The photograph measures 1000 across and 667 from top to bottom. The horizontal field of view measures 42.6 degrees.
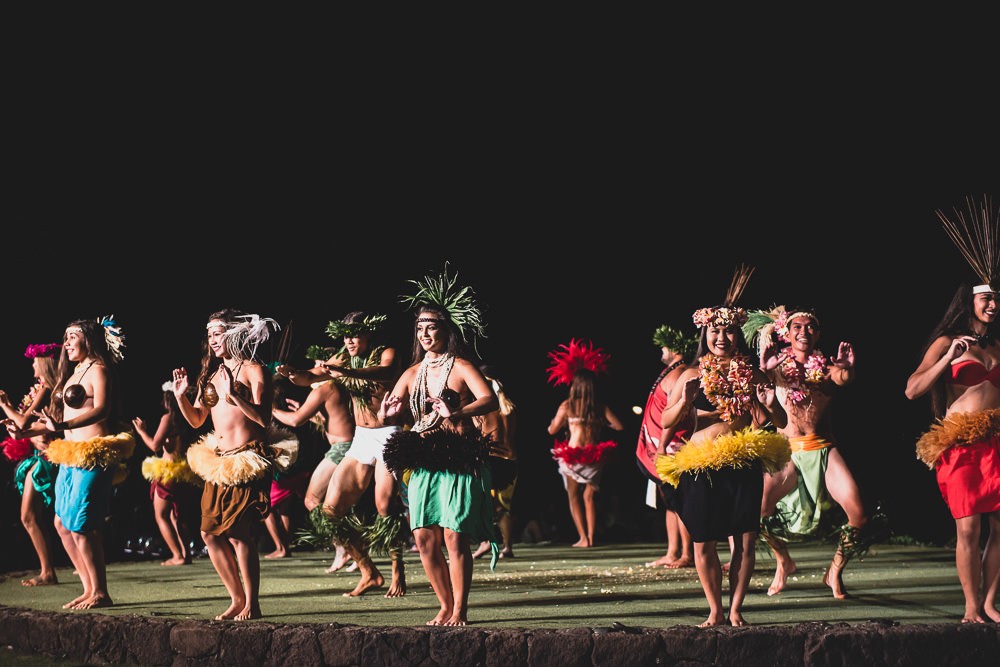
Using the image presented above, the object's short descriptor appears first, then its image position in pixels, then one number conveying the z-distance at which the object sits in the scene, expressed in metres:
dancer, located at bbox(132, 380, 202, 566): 8.89
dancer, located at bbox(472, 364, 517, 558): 8.16
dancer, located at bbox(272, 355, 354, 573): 7.20
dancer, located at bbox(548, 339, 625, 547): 9.95
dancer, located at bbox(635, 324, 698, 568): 7.83
